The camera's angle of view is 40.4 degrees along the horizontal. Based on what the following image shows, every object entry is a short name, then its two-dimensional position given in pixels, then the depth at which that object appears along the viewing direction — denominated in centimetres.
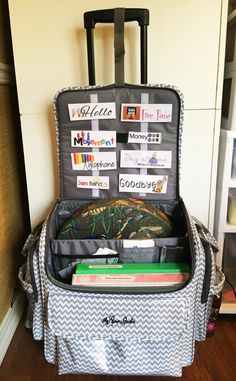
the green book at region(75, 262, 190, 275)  88
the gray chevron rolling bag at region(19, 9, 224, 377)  79
